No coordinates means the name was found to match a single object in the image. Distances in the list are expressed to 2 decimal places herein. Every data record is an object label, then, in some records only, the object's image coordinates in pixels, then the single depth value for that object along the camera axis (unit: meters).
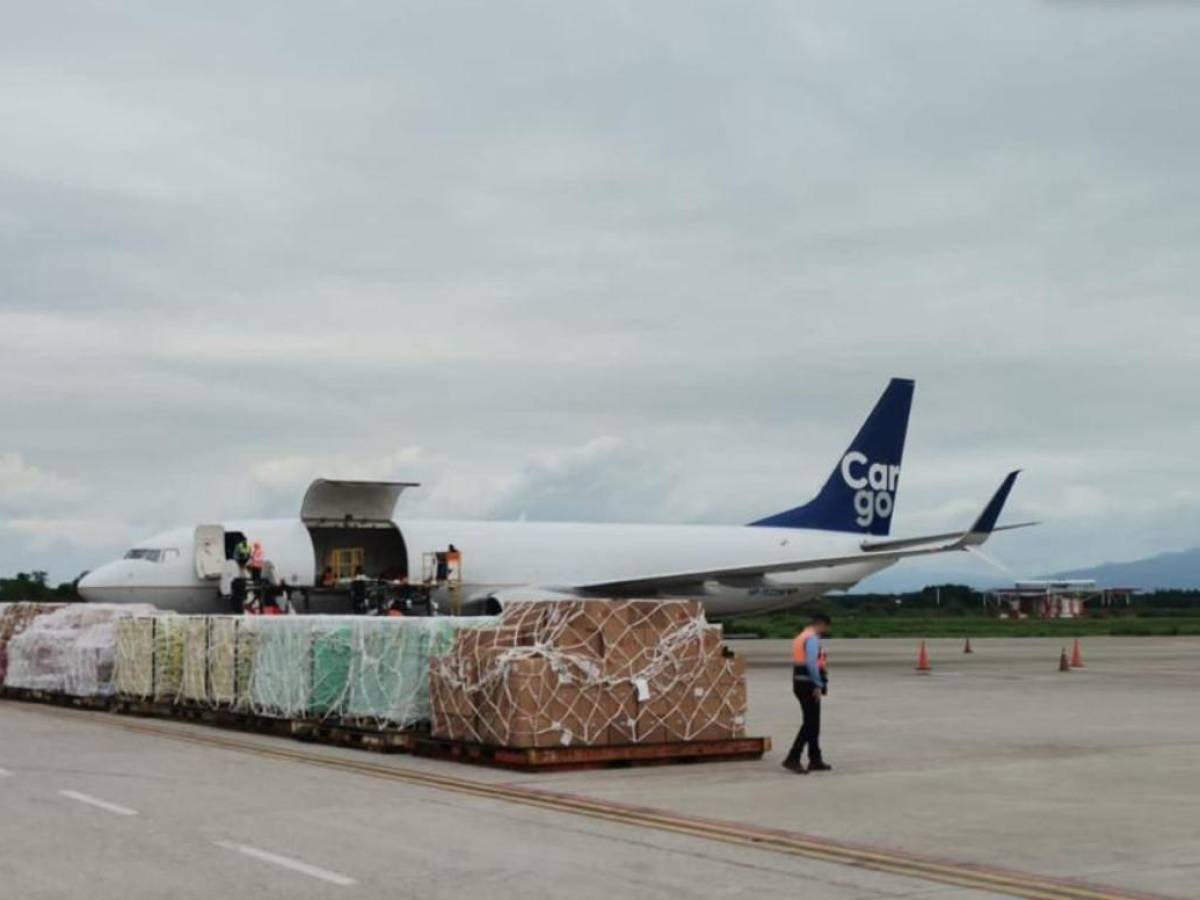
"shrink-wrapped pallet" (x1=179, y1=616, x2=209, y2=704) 21.88
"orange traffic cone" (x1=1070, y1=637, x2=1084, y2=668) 37.36
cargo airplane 33.88
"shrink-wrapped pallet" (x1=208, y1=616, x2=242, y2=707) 21.09
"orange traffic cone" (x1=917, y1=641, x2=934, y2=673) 35.25
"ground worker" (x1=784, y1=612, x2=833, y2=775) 15.65
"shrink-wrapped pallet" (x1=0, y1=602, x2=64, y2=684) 27.80
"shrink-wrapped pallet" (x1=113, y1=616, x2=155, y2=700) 23.25
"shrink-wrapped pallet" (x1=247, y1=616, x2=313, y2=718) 19.58
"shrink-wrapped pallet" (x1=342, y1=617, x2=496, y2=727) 17.72
